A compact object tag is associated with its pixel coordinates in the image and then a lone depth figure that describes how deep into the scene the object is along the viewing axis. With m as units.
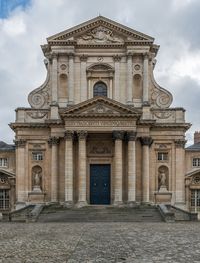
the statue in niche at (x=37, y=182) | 27.57
